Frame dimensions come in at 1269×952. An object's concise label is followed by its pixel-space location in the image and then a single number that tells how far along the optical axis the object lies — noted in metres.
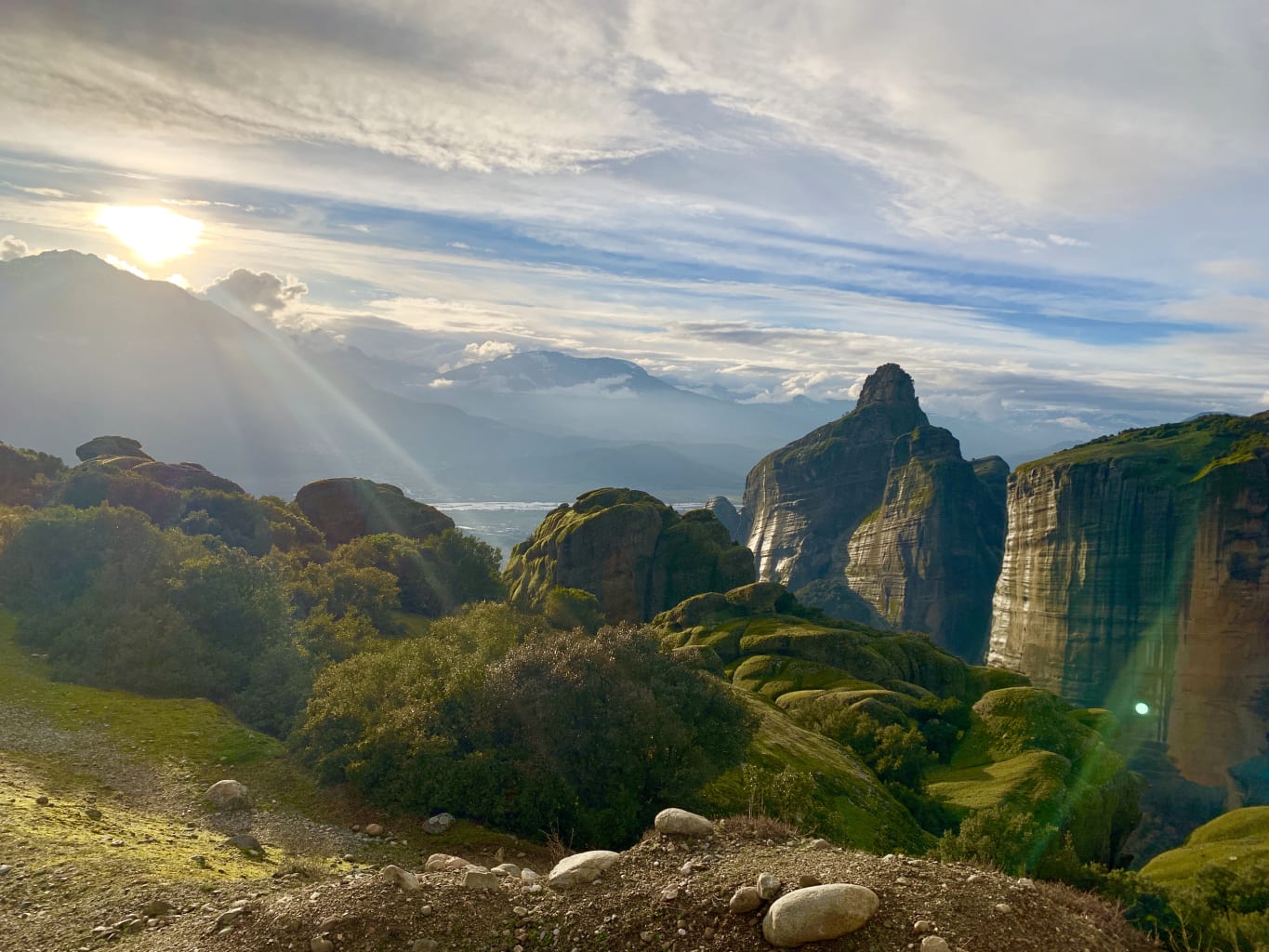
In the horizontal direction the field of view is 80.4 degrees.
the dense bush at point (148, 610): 42.72
